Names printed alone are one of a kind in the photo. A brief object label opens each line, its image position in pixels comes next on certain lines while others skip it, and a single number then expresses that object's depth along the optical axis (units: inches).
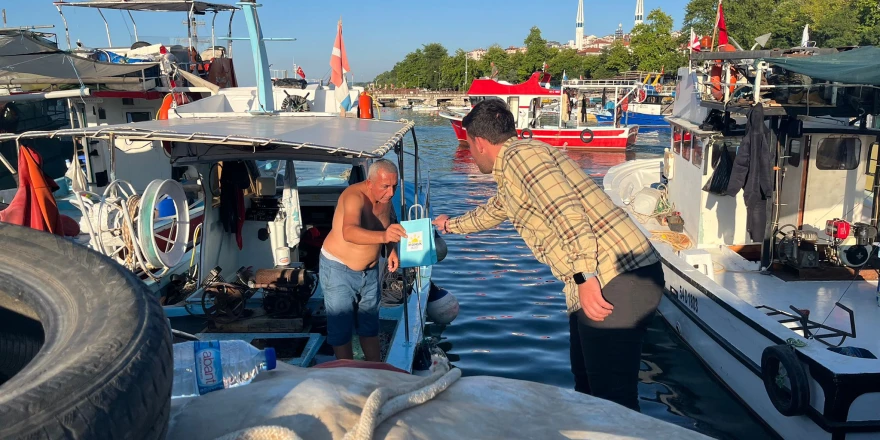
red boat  1196.5
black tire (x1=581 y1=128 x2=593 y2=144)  1186.6
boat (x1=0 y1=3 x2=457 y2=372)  218.2
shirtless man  200.1
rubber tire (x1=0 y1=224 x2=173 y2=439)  54.9
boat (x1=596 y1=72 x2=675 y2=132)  1673.2
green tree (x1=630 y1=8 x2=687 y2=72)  2677.2
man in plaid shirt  134.6
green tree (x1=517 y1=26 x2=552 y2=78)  3203.7
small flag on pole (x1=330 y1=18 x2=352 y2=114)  346.6
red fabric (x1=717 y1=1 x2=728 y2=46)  452.1
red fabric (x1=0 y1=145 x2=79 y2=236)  224.7
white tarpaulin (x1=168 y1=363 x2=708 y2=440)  65.9
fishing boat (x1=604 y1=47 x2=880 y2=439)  220.5
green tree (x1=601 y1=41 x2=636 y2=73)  2896.2
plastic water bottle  94.3
